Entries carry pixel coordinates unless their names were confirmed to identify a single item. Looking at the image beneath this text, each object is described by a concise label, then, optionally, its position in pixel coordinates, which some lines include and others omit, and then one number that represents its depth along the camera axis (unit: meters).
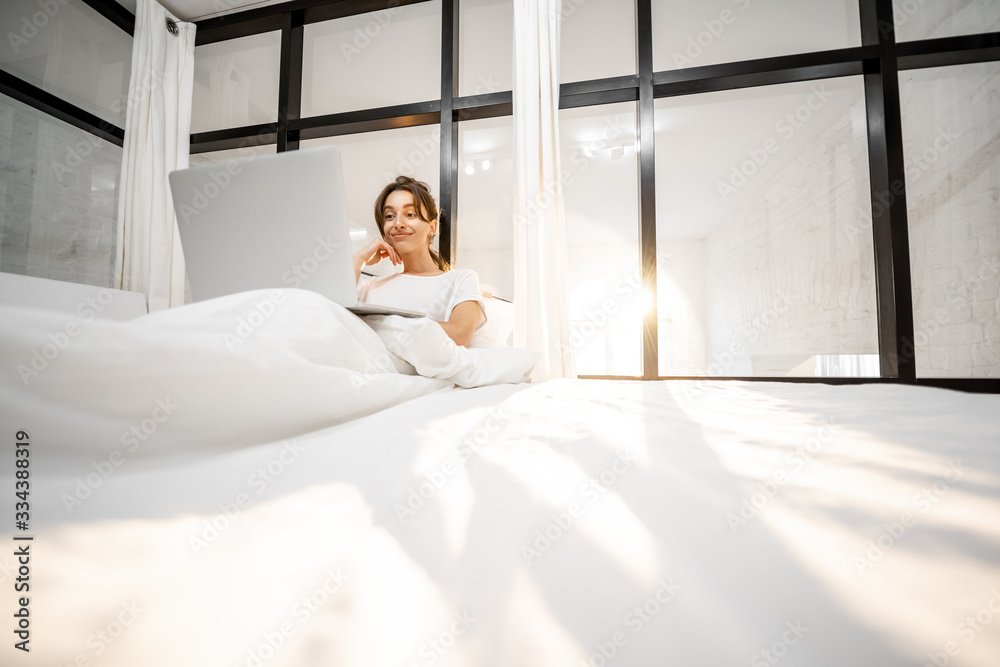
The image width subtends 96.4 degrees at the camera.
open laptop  0.99
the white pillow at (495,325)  1.74
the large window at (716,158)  2.06
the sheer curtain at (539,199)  2.15
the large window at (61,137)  2.34
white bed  0.23
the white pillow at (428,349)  0.89
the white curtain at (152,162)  2.65
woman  1.57
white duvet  0.36
